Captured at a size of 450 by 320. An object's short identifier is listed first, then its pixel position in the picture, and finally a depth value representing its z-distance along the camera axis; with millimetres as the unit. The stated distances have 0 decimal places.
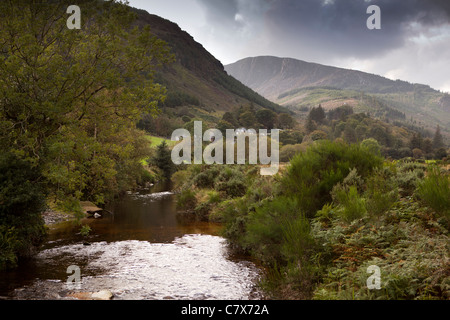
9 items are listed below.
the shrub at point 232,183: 22531
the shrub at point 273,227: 9170
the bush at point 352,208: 8320
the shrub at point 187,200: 24109
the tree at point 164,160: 53094
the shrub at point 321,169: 10775
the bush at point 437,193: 7133
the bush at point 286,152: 49481
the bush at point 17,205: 9727
